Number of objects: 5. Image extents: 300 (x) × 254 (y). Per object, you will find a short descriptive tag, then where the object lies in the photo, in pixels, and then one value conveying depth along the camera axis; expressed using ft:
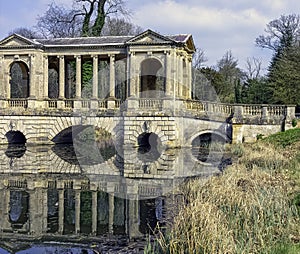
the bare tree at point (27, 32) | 140.96
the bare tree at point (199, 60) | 169.15
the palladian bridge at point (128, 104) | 74.38
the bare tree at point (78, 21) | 110.63
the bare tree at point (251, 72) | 172.40
